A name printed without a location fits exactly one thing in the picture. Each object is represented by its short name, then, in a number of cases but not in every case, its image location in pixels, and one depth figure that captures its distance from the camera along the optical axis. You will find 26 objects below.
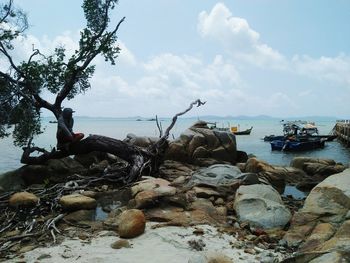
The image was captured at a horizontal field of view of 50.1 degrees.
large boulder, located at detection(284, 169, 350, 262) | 7.26
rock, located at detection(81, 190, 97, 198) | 11.35
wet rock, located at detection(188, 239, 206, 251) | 7.39
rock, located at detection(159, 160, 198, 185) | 15.06
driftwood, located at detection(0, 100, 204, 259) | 8.50
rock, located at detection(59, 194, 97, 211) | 10.01
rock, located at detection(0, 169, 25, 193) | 13.64
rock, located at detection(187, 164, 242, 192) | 11.98
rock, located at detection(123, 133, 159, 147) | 19.33
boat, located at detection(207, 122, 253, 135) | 74.87
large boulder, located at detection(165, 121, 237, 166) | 19.42
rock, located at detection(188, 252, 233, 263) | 6.28
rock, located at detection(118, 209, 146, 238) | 7.96
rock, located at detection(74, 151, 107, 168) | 16.72
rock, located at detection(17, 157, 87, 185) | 14.26
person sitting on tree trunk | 13.55
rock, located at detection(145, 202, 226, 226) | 8.93
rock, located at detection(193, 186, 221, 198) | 11.10
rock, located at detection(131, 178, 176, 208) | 9.77
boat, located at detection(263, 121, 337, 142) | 47.28
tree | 13.96
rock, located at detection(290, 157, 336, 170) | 21.31
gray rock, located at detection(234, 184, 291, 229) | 8.88
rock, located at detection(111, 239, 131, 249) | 7.40
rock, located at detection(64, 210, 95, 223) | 9.42
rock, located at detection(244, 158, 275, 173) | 17.14
